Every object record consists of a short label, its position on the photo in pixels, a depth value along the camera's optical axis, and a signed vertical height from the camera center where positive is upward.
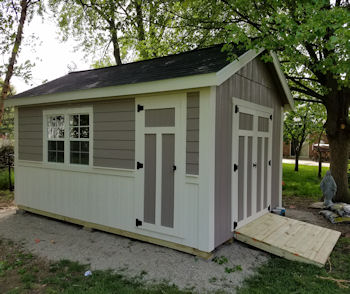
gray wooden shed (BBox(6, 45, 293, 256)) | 3.60 -0.12
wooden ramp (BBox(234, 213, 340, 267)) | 3.57 -1.44
